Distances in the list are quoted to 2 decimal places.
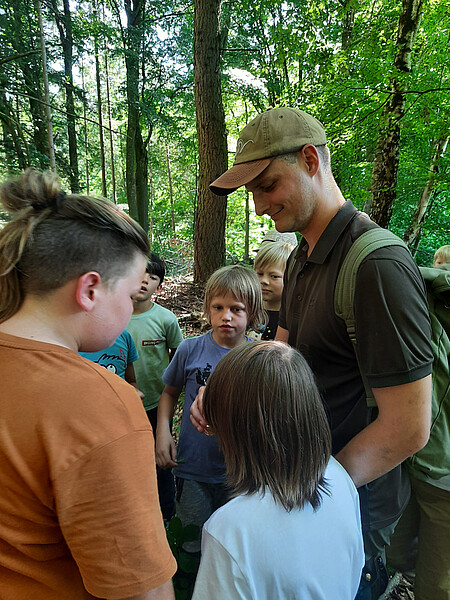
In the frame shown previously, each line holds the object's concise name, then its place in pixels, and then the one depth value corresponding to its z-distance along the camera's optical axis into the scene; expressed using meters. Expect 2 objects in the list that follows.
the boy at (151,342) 2.85
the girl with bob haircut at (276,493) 0.99
